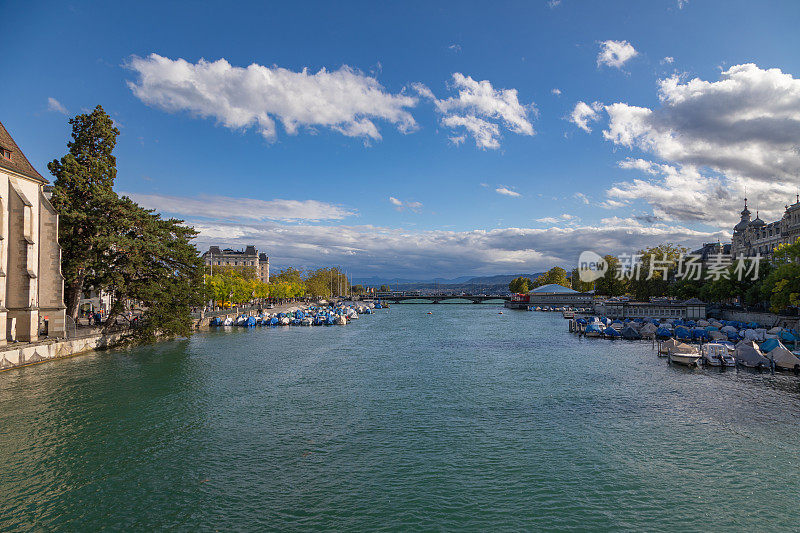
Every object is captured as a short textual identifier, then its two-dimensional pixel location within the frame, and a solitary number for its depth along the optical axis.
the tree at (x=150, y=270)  45.22
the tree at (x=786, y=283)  51.84
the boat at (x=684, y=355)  40.34
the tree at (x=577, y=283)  165.88
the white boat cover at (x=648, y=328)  63.33
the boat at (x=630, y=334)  63.34
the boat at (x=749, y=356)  38.62
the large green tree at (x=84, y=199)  43.56
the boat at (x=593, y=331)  67.25
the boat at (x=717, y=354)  39.84
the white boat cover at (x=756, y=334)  55.00
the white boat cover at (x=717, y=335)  53.49
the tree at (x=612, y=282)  134.38
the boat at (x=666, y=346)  43.80
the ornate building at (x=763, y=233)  81.22
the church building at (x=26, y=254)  36.88
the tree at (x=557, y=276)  182.50
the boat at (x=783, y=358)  37.19
